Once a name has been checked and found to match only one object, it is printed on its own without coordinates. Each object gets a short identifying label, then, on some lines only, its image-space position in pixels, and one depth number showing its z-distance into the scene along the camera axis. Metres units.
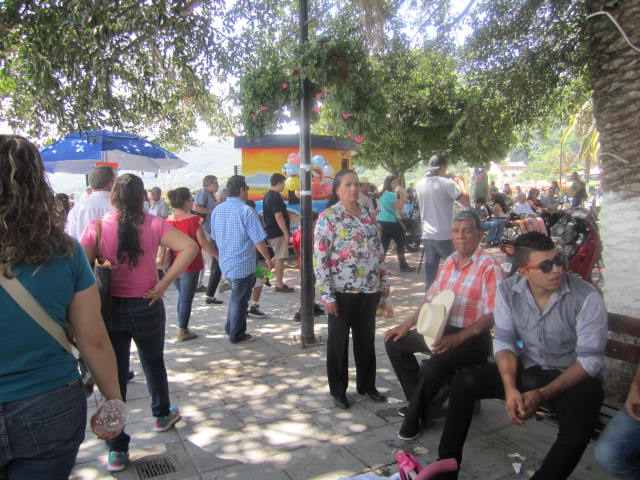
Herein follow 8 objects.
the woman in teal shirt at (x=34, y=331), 1.64
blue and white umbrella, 7.76
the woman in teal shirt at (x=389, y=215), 9.46
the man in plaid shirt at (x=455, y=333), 3.36
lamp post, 5.07
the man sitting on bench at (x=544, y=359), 2.60
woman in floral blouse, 3.86
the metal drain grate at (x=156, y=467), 3.05
